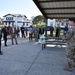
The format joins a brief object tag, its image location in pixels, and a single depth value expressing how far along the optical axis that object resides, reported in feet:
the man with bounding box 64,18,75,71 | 8.90
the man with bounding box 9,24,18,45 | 20.50
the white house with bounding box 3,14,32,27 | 127.40
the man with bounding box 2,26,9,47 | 18.47
